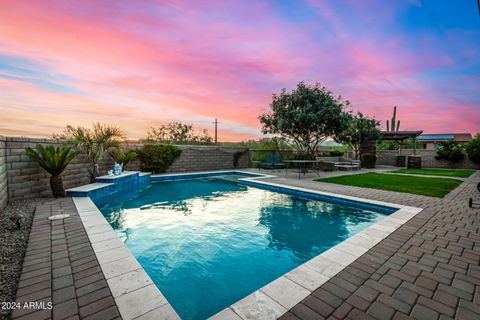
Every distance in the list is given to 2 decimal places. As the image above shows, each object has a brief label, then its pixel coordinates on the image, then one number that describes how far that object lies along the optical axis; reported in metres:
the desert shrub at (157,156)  10.34
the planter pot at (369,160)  14.17
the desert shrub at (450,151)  14.56
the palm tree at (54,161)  4.93
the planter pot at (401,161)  16.17
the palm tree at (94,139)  6.41
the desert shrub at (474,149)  13.62
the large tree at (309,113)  9.80
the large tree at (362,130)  14.38
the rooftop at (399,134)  14.93
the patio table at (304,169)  10.85
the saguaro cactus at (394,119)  27.61
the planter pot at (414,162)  14.48
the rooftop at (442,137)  27.38
